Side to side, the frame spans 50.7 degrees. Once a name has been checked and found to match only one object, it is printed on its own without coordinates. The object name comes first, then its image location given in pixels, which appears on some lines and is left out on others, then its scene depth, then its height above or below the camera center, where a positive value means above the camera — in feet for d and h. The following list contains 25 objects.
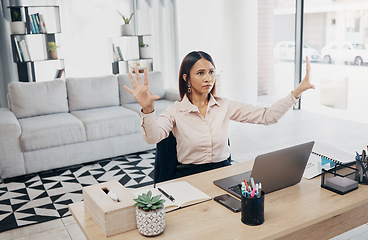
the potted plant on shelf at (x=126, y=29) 17.62 +0.65
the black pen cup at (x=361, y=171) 5.20 -1.81
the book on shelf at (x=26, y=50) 15.47 -0.12
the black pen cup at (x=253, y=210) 4.14 -1.80
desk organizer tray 4.99 -1.89
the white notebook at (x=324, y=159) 5.57 -1.77
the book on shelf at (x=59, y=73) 16.67 -1.13
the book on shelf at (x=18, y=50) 15.29 -0.10
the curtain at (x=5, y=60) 16.92 -0.50
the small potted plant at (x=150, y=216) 3.97 -1.75
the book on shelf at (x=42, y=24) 15.61 +0.91
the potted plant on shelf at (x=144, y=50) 18.07 -0.33
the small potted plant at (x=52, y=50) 16.01 -0.14
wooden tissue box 4.04 -1.73
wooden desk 4.08 -1.98
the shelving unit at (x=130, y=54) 17.98 -0.56
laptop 4.63 -1.62
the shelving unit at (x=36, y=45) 15.43 +0.10
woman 6.36 -1.27
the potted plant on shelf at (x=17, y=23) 15.07 +0.95
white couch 11.68 -2.45
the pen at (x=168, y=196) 4.85 -1.91
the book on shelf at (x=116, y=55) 18.02 -0.50
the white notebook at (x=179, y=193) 4.72 -1.92
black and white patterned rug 9.37 -3.93
